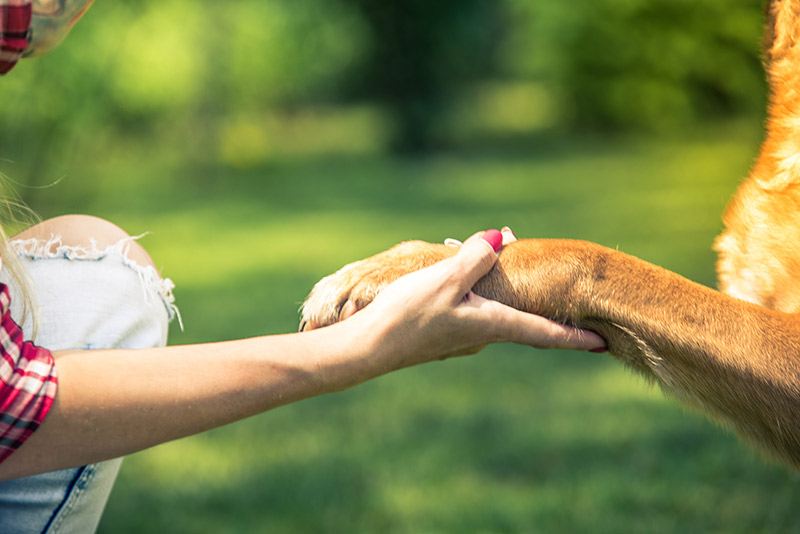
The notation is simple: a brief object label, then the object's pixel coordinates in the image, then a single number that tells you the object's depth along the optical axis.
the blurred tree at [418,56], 12.88
